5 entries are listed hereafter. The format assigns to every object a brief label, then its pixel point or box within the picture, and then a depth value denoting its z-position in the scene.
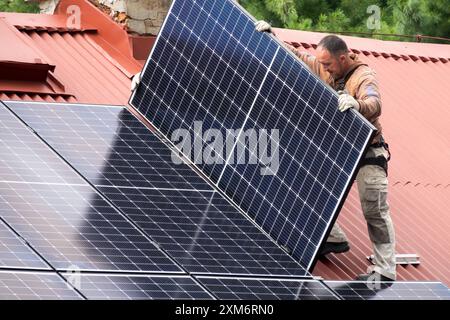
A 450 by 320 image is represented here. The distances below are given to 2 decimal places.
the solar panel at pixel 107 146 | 17.47
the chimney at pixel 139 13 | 21.88
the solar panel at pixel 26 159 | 16.86
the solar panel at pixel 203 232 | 16.47
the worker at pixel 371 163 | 17.16
